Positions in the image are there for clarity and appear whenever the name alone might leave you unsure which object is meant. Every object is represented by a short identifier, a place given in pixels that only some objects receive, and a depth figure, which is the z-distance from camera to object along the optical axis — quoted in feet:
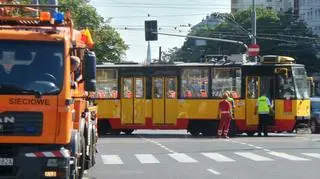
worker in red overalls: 96.43
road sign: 154.51
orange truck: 37.40
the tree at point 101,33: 205.16
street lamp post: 162.50
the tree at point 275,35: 315.78
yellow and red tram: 101.55
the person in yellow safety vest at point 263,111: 98.43
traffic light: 152.35
